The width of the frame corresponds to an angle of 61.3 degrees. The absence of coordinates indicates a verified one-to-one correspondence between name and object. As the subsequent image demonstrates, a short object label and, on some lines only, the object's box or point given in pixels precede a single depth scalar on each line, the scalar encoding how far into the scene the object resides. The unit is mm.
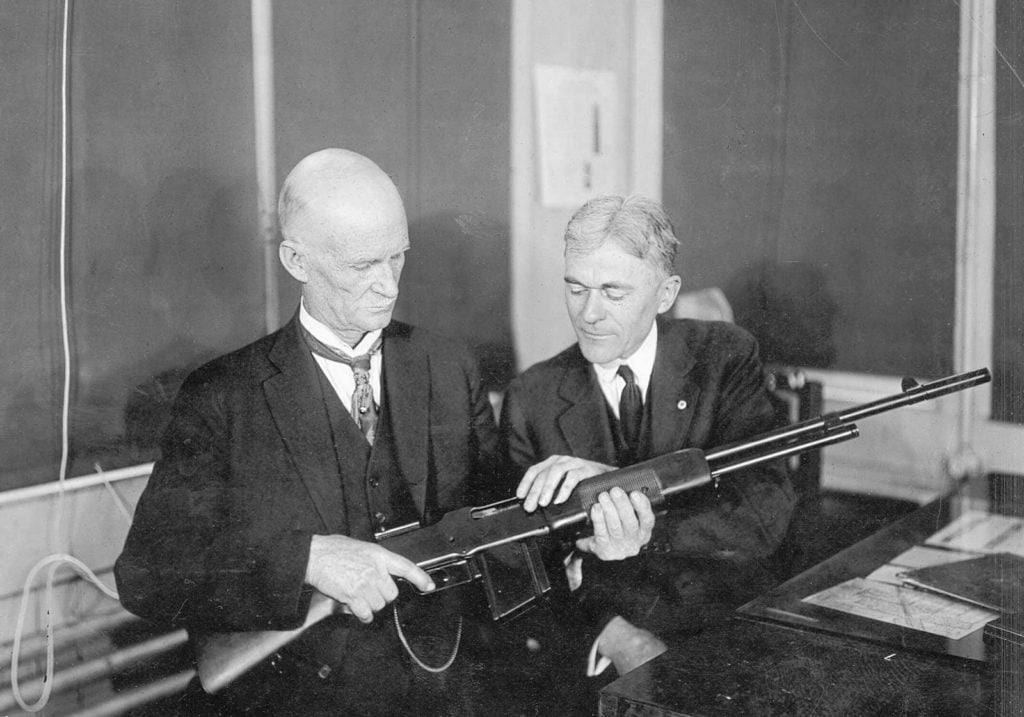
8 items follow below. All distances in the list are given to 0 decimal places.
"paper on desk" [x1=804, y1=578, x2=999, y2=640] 1436
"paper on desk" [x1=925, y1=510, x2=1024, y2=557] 1837
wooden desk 1187
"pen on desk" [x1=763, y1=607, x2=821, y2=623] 1448
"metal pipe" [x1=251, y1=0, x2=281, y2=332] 1528
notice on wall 1944
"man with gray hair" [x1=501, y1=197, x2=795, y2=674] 1820
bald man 1479
